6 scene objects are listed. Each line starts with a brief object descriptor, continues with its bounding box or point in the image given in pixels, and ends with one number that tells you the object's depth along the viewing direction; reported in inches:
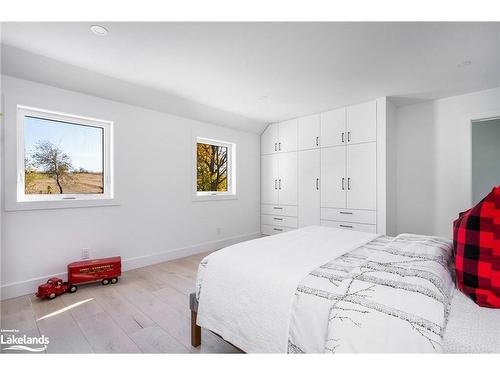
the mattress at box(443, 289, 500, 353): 33.0
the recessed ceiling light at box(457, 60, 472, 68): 98.1
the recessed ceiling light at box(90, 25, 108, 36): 74.7
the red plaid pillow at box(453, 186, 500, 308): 41.7
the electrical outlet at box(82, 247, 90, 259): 113.7
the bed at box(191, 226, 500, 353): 35.7
